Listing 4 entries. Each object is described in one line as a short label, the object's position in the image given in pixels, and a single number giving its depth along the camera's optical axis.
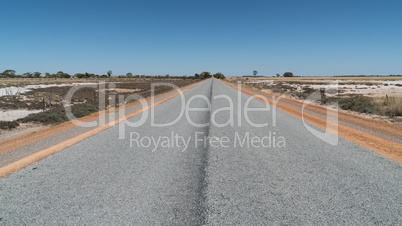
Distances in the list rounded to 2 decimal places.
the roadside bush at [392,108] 10.13
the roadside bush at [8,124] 8.64
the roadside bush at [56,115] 10.20
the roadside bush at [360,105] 11.65
